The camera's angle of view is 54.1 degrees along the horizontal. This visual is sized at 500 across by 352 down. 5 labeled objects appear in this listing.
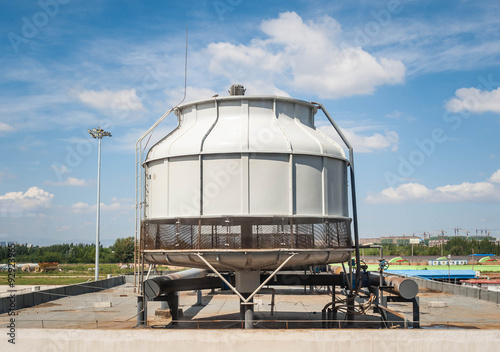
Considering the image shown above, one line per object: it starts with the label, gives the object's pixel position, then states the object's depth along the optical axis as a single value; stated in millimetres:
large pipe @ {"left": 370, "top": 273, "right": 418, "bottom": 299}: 21219
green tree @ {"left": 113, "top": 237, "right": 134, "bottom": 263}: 120562
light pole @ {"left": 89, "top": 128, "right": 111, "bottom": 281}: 54531
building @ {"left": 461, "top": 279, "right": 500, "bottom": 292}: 51131
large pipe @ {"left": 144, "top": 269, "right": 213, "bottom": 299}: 21250
